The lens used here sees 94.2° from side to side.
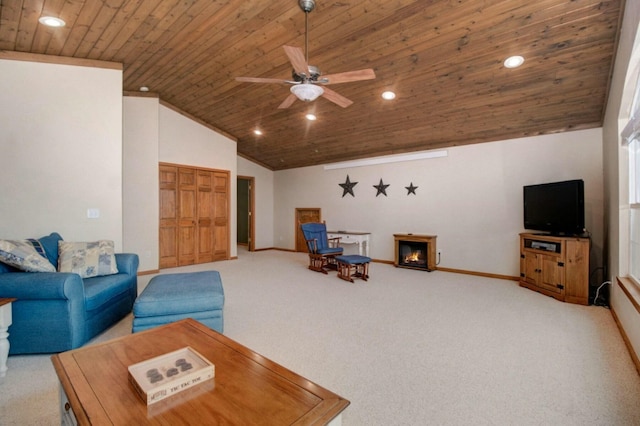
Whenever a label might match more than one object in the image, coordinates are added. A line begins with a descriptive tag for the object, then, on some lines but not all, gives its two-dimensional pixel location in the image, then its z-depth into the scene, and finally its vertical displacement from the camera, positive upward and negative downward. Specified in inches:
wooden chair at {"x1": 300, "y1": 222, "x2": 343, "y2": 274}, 224.7 -28.0
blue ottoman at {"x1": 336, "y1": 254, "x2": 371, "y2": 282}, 192.9 -36.2
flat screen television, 148.3 +2.5
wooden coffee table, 41.4 -28.2
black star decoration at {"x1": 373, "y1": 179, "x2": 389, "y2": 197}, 256.7 +21.4
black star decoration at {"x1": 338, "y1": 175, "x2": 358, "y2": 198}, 280.3 +24.8
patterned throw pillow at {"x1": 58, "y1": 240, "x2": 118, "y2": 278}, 116.6 -18.1
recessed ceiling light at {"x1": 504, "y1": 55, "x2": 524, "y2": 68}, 125.2 +64.7
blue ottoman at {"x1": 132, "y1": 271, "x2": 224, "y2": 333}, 96.3 -30.3
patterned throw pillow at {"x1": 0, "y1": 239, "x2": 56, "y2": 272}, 94.9 -14.2
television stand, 142.2 -28.0
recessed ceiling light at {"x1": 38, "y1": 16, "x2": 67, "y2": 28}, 117.7 +77.6
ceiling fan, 100.6 +47.0
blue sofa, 88.1 -29.6
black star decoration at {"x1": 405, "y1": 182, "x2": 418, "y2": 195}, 239.0 +18.9
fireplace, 221.1 -30.3
